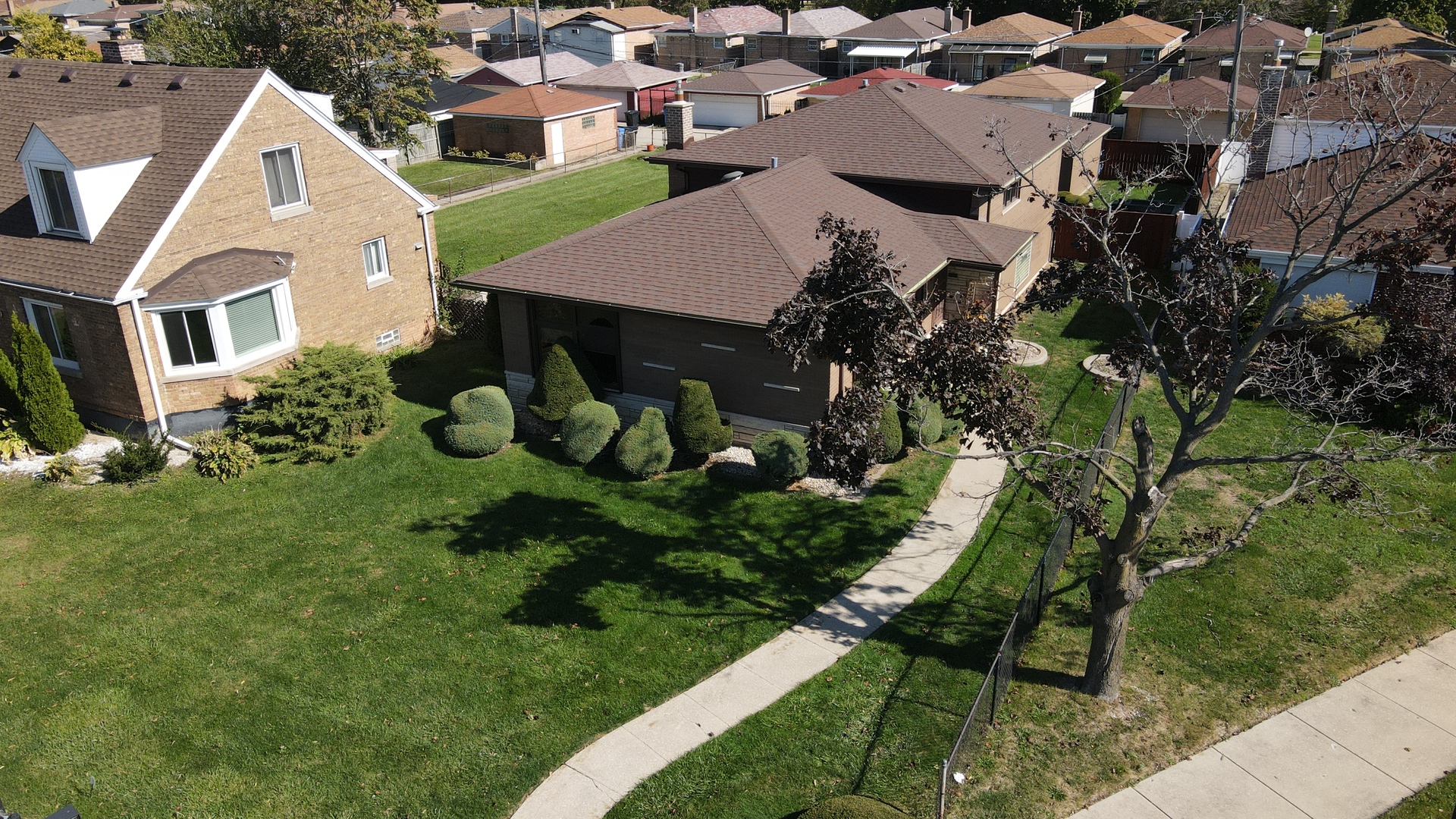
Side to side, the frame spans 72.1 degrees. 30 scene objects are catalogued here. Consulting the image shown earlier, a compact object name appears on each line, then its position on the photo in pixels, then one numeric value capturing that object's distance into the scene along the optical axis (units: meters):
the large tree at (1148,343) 11.61
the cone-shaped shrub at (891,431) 19.53
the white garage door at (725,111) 58.75
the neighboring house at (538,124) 48.66
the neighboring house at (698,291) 20.02
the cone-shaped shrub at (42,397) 20.16
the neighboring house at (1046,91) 48.34
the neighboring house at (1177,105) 44.69
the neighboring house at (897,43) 76.12
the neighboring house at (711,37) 85.06
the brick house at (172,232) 20.56
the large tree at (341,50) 43.94
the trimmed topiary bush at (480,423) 20.62
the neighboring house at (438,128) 50.72
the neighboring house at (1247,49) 59.62
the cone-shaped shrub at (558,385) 21.00
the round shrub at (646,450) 19.62
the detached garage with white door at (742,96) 58.38
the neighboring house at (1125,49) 68.54
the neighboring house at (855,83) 52.97
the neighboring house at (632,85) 60.78
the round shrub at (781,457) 18.97
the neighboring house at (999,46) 73.31
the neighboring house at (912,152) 26.70
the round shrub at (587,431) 20.25
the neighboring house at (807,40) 82.06
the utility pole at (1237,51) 27.94
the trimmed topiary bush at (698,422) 19.83
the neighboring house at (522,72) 61.59
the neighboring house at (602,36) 82.25
